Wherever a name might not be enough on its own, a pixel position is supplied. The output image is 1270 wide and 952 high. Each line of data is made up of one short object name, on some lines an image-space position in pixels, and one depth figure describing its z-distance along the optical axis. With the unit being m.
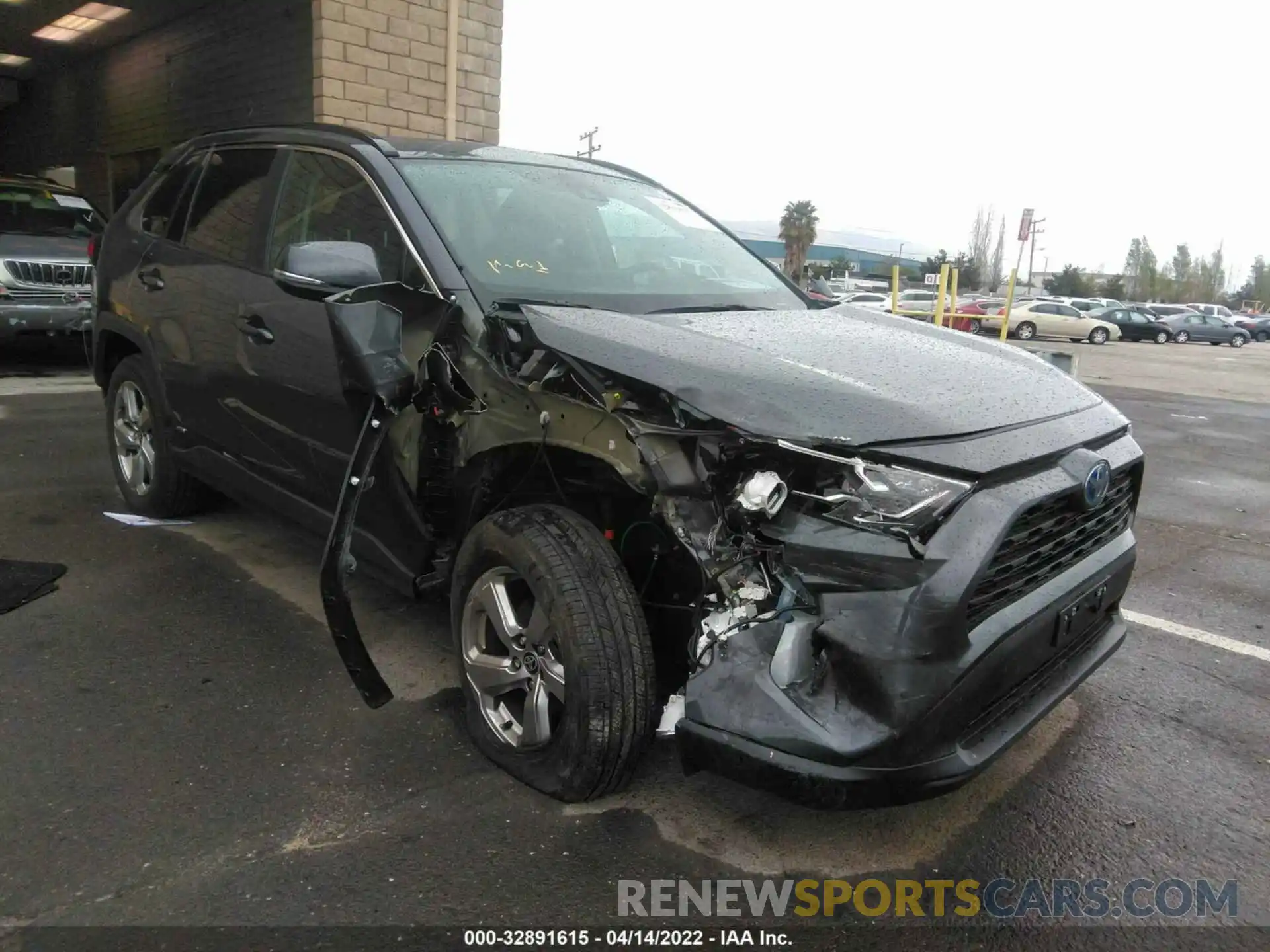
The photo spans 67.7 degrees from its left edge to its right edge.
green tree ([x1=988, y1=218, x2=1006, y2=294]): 101.25
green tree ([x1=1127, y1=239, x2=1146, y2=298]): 108.12
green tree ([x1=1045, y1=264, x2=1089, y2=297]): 87.81
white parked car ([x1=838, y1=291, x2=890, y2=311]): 32.91
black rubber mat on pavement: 3.90
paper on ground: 4.92
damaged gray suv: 2.08
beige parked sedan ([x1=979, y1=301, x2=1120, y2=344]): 37.28
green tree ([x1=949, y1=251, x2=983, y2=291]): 89.56
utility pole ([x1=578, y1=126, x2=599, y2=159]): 47.06
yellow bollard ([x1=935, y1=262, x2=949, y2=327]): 11.52
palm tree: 79.94
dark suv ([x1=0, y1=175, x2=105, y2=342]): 8.91
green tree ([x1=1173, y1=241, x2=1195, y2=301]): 102.94
